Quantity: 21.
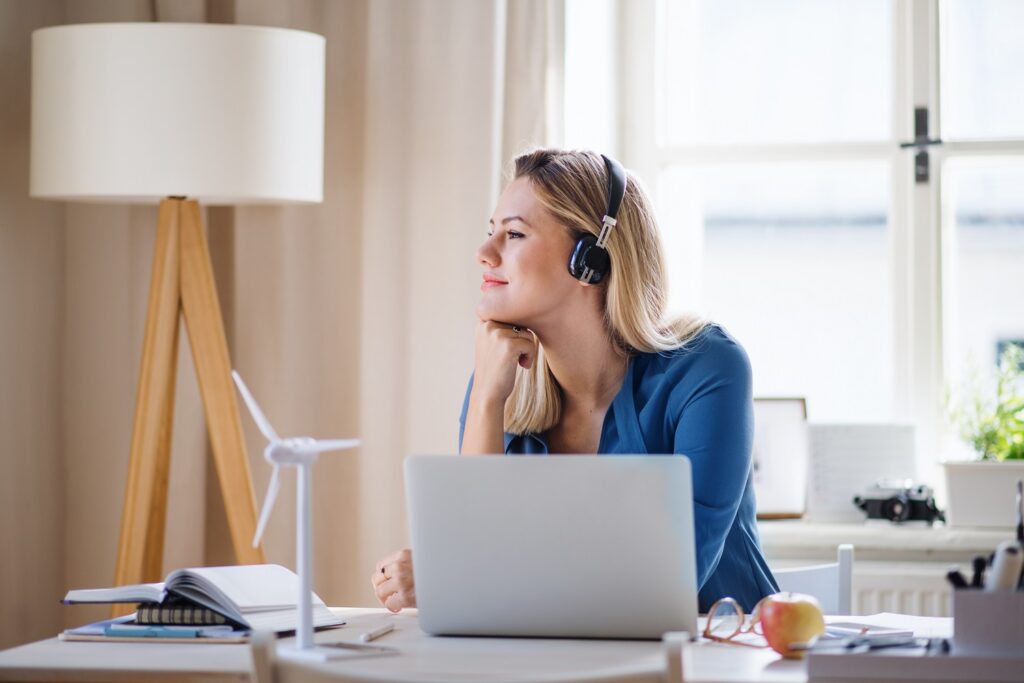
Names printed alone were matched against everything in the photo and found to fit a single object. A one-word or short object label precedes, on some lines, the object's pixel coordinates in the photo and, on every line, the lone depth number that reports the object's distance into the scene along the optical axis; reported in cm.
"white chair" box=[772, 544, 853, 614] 422
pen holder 363
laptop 370
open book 387
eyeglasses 379
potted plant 498
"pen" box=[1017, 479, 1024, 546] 370
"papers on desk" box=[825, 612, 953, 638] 385
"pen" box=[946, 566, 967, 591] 366
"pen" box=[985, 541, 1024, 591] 364
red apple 371
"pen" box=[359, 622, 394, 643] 379
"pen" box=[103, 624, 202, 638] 383
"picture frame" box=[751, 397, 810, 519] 511
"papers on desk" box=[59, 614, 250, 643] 382
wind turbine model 369
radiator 493
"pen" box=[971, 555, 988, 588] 367
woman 424
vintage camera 503
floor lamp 464
